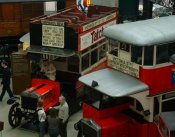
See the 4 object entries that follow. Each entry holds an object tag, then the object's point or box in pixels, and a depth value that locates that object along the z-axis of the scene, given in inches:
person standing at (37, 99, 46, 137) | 462.0
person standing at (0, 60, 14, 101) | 603.2
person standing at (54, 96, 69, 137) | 449.1
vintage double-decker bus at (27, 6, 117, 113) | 522.9
